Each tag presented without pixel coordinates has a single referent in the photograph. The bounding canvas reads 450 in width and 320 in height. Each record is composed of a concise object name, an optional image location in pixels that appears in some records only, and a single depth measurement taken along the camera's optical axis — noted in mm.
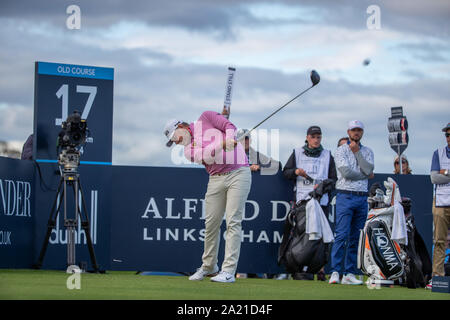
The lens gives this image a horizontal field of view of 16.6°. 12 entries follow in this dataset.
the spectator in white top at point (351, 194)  18182
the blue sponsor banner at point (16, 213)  18299
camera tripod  17668
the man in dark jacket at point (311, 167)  19413
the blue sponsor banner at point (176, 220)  19868
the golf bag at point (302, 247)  18841
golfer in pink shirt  15777
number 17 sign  19428
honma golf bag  16906
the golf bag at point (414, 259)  17317
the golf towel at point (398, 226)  16833
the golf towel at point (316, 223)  18622
